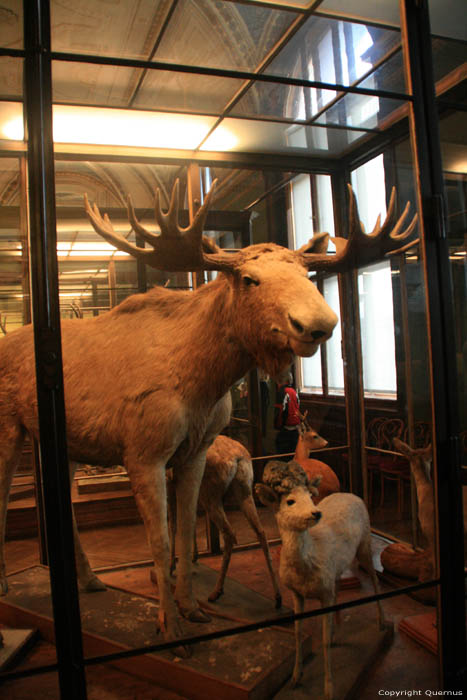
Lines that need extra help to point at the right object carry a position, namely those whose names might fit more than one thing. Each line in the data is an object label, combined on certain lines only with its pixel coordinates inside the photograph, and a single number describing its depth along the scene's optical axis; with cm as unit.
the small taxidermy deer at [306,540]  171
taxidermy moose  160
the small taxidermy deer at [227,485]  192
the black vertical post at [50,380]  141
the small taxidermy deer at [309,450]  189
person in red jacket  186
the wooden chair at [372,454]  194
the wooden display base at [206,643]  154
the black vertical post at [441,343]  187
